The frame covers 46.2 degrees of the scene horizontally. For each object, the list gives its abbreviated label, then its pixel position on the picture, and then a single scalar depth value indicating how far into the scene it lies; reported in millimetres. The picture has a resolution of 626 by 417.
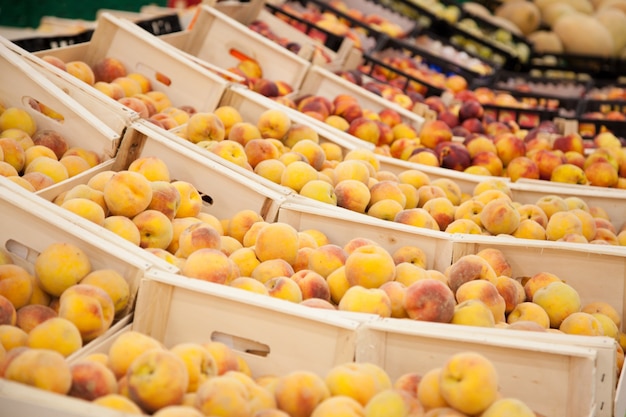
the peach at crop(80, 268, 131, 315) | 1661
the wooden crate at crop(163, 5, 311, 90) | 3773
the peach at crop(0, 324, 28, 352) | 1456
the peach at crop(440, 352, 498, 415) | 1319
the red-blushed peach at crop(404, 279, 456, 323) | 1736
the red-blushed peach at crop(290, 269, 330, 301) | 1887
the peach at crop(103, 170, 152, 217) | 2025
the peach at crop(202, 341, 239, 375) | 1480
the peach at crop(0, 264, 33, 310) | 1634
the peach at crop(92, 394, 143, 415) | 1207
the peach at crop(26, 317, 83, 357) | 1444
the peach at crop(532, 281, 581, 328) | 2012
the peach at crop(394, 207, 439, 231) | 2400
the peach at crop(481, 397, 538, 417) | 1302
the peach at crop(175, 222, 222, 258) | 1955
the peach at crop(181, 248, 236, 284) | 1775
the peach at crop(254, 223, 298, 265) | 2023
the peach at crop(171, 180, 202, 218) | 2234
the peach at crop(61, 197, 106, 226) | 1922
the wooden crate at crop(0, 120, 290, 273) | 2367
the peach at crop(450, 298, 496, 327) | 1748
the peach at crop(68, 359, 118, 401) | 1298
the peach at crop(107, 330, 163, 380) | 1405
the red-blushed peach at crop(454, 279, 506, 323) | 1892
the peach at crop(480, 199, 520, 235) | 2445
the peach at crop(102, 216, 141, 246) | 1943
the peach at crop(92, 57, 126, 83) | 3209
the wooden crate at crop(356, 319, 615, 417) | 1553
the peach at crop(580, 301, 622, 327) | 2096
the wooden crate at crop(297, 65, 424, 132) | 3777
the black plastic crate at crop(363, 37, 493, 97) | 4500
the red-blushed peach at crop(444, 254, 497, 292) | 2006
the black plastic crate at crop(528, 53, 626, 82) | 6182
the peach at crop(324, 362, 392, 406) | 1353
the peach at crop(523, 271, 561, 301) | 2137
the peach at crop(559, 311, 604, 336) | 1909
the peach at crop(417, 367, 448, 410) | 1381
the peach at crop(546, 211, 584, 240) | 2463
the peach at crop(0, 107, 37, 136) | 2474
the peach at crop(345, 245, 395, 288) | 1915
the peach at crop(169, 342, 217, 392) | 1364
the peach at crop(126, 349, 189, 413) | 1264
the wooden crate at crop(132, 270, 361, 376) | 1599
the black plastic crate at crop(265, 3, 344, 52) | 4512
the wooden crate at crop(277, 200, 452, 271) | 2230
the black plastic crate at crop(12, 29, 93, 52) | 3207
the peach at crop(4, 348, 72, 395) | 1258
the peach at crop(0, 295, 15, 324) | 1531
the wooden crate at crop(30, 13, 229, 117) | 3131
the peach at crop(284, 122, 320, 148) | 2975
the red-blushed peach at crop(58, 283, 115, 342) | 1551
